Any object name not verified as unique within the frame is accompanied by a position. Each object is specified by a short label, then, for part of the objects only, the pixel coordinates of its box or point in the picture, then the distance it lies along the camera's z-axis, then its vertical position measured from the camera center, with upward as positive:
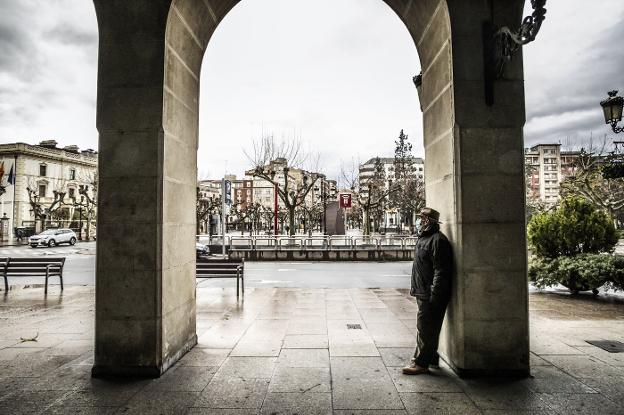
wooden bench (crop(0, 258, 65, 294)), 11.13 -1.31
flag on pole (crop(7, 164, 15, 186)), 36.19 +4.42
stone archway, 4.57 +0.33
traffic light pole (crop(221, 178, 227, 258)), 19.48 +1.58
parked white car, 33.16 -1.51
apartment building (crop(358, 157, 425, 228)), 135.40 +21.18
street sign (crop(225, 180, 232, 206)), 20.72 +1.64
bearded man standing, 4.55 -0.87
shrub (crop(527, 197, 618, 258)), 10.22 -0.30
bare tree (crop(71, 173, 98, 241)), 58.54 +5.67
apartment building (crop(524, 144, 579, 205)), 129.88 +18.24
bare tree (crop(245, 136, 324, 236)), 29.44 +5.63
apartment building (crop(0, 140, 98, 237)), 53.31 +7.02
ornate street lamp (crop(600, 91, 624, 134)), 9.38 +2.88
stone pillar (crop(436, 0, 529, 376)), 4.55 +0.18
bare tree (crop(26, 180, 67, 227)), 46.50 +2.90
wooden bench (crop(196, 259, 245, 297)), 10.71 -1.41
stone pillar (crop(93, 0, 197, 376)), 4.61 +0.31
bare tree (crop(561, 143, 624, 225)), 19.85 +2.67
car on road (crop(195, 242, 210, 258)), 21.88 -1.73
